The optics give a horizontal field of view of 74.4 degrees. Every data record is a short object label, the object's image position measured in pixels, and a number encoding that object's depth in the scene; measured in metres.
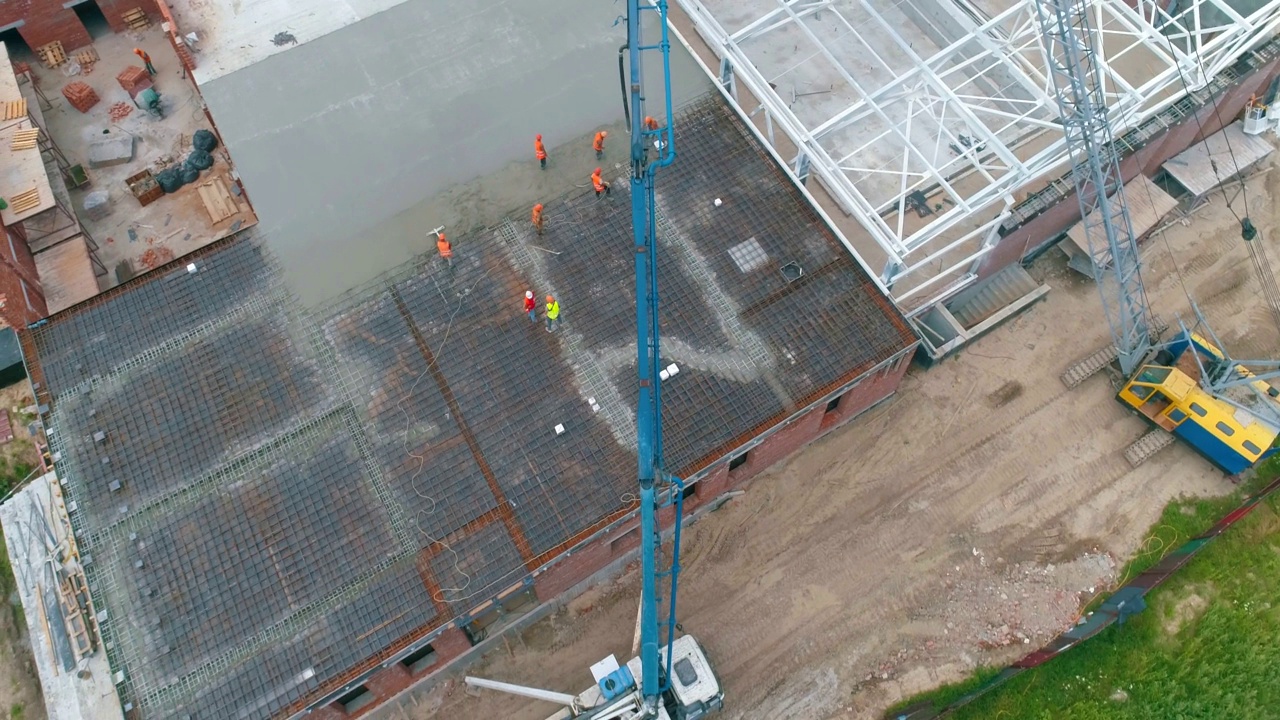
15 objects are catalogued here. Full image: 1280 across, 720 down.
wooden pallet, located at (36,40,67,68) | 49.94
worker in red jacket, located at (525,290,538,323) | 33.53
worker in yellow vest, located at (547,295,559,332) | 33.44
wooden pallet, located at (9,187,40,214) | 41.34
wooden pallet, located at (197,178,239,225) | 44.47
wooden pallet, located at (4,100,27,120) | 43.62
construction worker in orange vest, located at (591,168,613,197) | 36.62
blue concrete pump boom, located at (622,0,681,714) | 23.59
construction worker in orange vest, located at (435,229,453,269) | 35.12
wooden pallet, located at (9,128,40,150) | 43.09
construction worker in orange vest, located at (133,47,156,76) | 47.82
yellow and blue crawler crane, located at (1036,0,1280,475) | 34.31
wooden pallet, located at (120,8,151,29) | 50.75
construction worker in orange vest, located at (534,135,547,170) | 37.09
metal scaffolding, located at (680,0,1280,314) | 34.91
